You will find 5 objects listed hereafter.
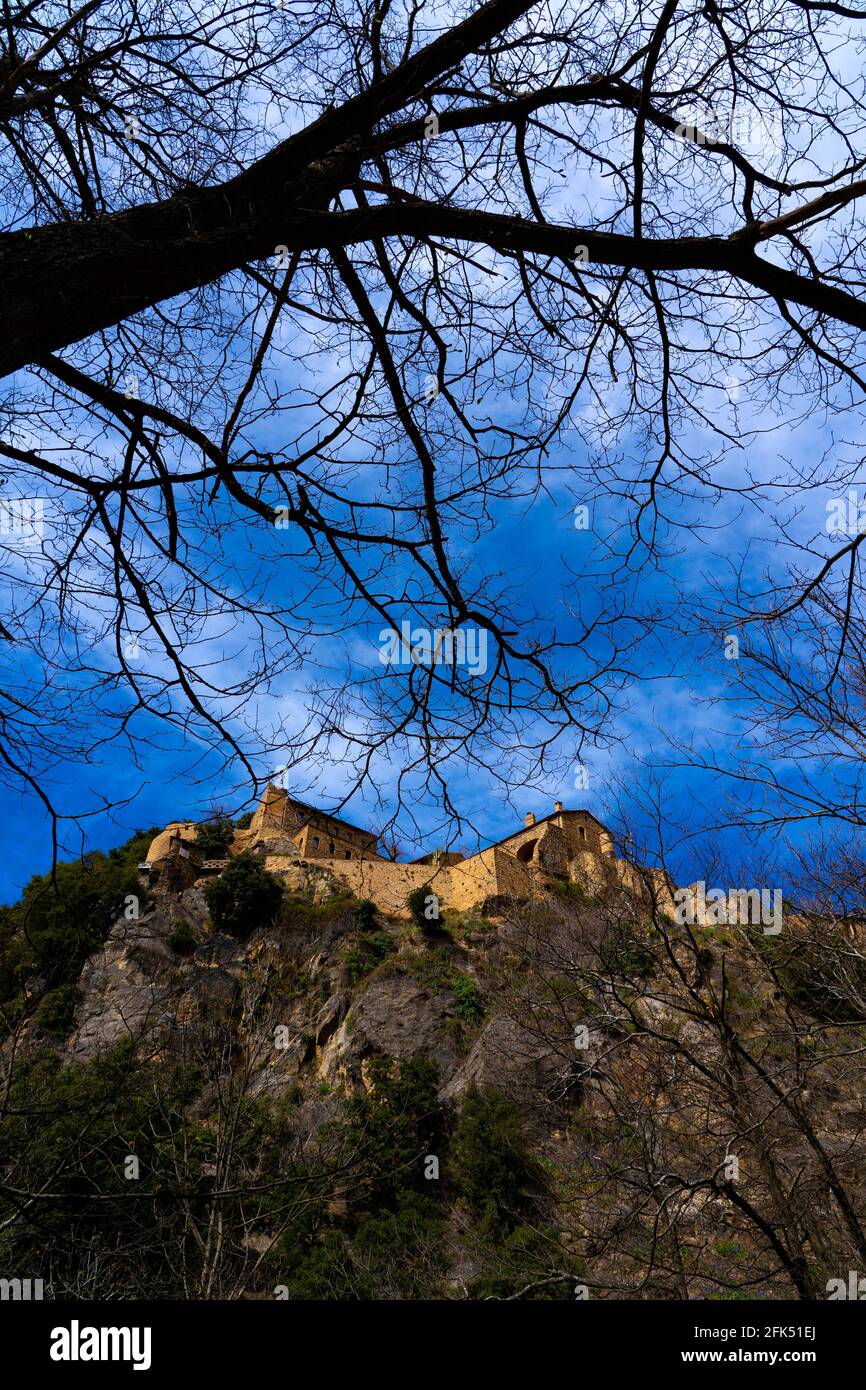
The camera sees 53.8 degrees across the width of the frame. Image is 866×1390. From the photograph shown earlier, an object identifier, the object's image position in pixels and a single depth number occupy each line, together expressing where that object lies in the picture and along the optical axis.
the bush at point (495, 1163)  18.75
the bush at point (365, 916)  35.97
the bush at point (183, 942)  34.81
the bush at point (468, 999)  30.00
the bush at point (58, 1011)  28.72
